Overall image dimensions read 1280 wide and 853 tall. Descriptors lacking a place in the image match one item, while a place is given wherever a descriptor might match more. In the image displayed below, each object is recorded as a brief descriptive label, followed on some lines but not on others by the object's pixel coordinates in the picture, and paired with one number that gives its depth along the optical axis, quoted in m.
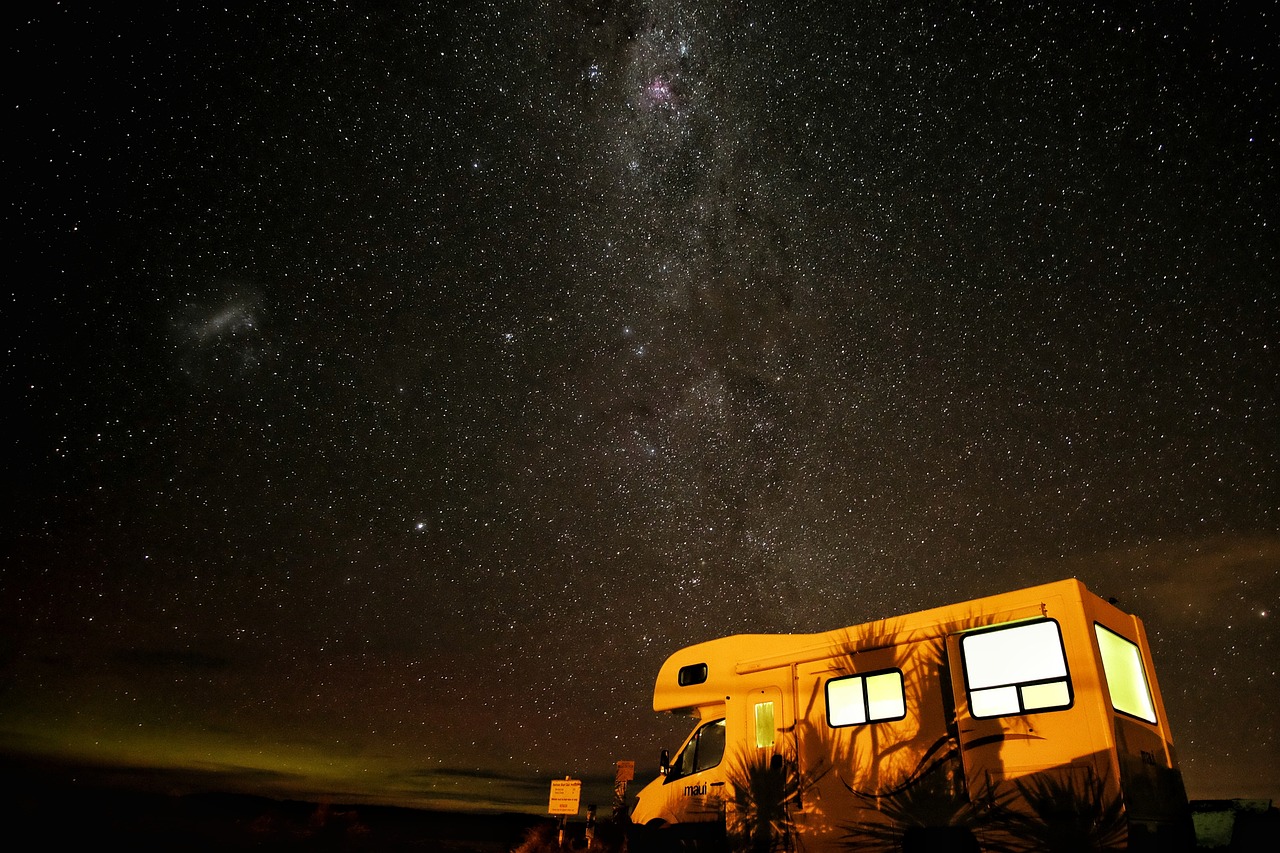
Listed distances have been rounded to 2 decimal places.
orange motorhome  5.41
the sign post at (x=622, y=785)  11.09
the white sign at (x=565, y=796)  11.19
